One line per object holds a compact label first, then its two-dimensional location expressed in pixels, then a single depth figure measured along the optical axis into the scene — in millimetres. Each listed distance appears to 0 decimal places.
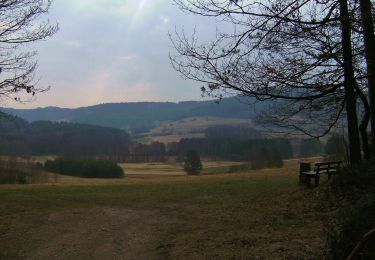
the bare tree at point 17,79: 13250
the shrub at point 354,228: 5376
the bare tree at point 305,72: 11688
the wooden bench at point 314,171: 16036
